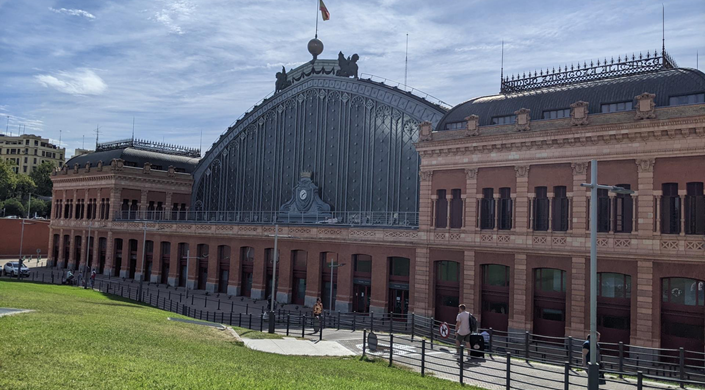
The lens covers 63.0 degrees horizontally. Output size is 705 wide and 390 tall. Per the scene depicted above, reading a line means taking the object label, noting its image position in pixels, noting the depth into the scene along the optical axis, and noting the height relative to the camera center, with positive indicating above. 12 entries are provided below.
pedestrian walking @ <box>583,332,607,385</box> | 22.86 -4.80
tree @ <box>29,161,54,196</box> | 145.88 +8.42
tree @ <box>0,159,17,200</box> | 129.25 +6.72
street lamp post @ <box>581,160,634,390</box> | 17.08 -1.09
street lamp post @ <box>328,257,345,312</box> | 47.29 -6.37
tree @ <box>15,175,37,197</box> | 136.12 +6.19
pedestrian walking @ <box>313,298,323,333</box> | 38.20 -5.71
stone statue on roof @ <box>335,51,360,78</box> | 61.91 +17.11
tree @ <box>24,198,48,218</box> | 125.92 +1.09
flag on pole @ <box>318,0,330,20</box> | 63.12 +23.36
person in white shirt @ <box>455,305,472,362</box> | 25.25 -4.33
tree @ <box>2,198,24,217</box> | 121.12 +0.89
